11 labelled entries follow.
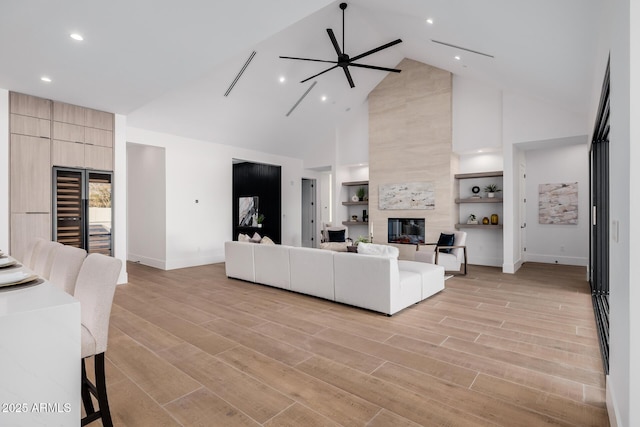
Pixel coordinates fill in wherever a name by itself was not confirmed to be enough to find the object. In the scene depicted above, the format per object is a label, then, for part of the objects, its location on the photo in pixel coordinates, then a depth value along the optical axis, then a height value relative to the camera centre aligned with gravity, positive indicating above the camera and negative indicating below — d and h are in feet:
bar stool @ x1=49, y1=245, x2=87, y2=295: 7.20 -1.20
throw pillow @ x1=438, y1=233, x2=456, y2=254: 21.04 -1.74
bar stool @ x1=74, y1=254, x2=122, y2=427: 5.61 -1.80
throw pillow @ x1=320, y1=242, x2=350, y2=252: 19.67 -2.00
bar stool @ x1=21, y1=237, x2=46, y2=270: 9.86 -1.15
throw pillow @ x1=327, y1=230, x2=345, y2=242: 25.85 -1.78
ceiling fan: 16.30 +8.08
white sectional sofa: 12.19 -2.64
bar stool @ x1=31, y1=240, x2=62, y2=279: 8.56 -1.19
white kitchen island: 4.23 -1.98
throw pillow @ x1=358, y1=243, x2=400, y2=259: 13.46 -1.51
